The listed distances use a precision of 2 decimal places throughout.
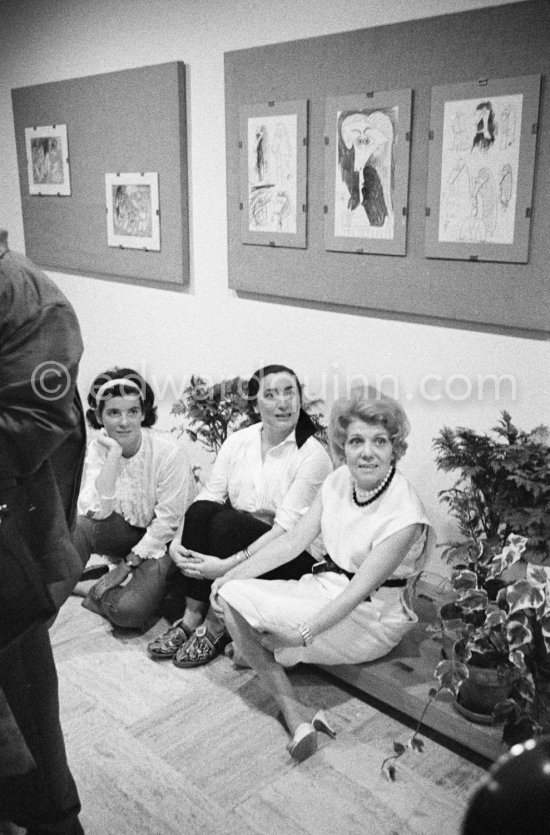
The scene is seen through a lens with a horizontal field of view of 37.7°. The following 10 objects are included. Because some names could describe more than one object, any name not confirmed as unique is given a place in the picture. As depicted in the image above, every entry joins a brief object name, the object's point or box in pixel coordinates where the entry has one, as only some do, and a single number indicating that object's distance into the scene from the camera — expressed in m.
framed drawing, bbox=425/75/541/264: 2.84
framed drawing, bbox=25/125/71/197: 4.98
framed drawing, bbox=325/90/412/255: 3.19
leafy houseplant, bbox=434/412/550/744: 2.15
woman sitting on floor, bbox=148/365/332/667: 3.06
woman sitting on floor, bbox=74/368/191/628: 3.36
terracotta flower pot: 2.39
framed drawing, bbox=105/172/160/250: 4.40
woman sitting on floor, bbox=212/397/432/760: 2.60
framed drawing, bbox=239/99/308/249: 3.57
